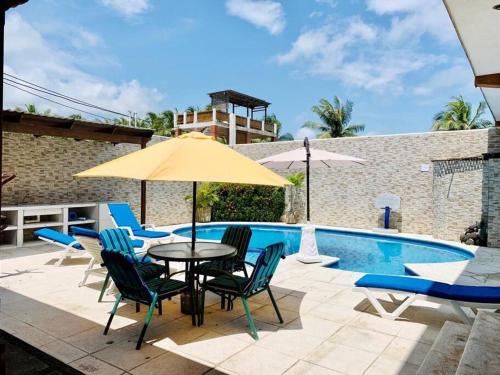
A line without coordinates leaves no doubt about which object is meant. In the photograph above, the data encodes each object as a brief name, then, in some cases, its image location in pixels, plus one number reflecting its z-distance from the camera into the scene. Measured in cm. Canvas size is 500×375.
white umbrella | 824
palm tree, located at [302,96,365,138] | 3325
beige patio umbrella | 395
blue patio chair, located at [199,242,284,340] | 433
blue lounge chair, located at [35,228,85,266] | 746
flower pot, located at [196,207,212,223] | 1553
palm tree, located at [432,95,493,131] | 3119
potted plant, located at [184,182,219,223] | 1532
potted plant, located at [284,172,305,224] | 1556
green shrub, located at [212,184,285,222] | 1608
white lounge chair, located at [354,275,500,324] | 437
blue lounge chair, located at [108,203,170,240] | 916
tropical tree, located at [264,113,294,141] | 4391
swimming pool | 954
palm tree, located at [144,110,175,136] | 3722
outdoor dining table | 460
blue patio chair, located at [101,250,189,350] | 395
